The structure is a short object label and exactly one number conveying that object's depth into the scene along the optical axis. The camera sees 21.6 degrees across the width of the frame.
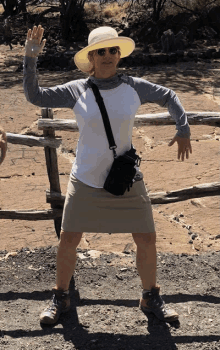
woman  3.05
